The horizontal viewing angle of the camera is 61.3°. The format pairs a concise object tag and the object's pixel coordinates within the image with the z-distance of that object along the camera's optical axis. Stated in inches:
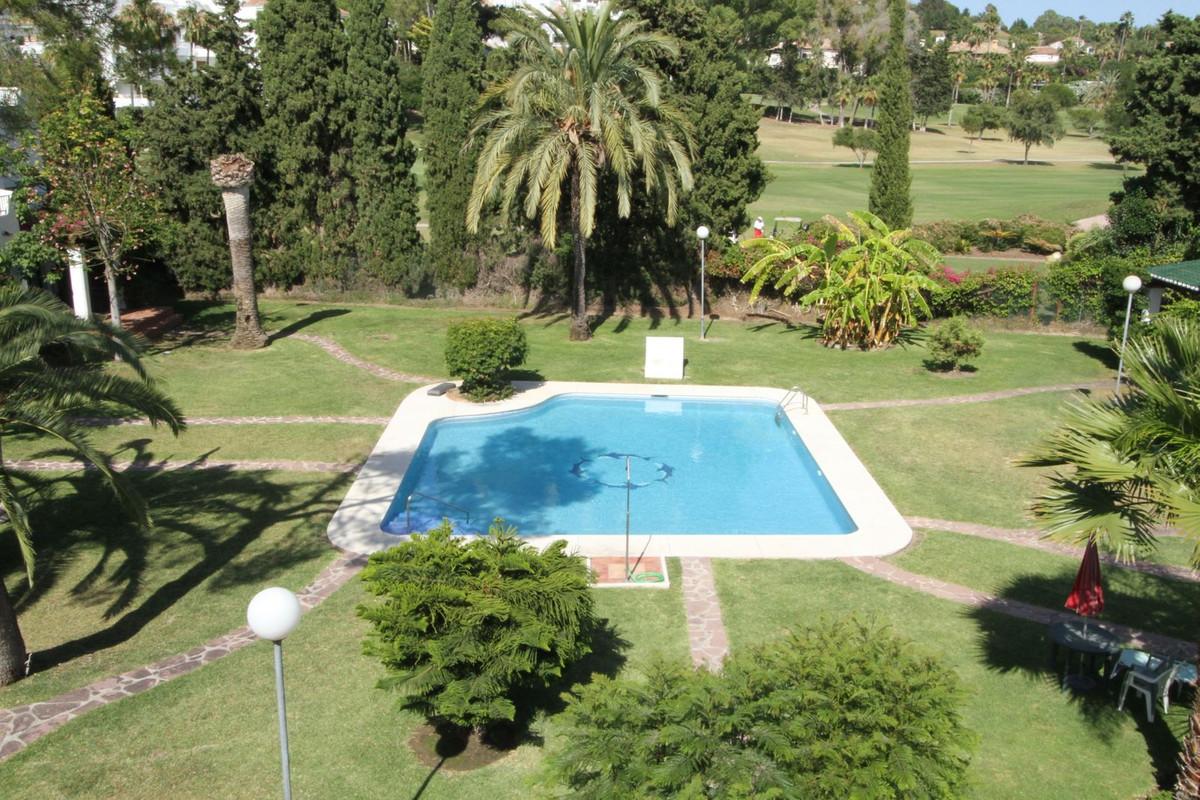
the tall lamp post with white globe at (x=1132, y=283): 714.8
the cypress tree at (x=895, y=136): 1125.1
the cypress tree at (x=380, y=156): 1051.3
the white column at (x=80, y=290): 894.6
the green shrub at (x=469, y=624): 357.1
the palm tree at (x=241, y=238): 888.3
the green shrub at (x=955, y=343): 883.4
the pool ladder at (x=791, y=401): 806.5
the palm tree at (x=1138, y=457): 313.0
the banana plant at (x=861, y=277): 957.2
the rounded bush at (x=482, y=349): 785.6
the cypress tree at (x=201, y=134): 1035.9
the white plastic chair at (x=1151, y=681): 402.9
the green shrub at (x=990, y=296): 1048.8
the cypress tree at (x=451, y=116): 1055.0
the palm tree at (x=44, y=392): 394.9
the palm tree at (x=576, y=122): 886.4
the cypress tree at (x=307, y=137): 1042.1
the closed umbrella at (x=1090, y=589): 427.5
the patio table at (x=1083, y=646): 428.1
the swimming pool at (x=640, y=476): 578.9
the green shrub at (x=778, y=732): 273.4
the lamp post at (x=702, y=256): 959.6
